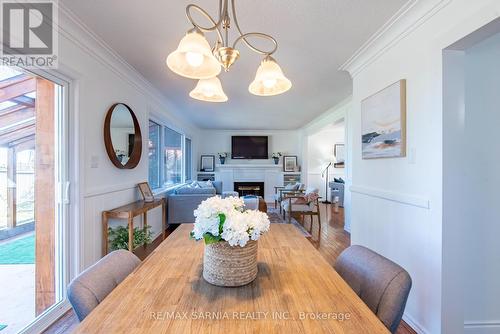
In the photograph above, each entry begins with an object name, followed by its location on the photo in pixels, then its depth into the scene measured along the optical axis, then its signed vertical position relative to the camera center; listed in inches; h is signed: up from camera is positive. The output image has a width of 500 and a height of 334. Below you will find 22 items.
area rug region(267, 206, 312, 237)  163.8 -42.8
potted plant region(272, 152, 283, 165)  291.8 +12.6
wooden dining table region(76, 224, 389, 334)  26.6 -17.8
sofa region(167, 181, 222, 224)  160.9 -25.7
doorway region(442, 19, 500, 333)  57.9 -5.5
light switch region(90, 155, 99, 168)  85.9 +2.3
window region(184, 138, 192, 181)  241.4 +8.5
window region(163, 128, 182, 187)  179.6 +7.6
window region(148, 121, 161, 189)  148.7 +8.7
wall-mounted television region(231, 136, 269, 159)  289.9 +24.3
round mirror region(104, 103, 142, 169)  95.7 +13.8
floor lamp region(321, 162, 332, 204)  288.6 -17.6
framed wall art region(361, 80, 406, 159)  72.7 +14.8
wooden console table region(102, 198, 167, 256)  91.4 -19.5
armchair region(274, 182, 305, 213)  200.5 -21.4
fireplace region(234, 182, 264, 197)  291.6 -26.0
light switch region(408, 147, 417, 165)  68.0 +3.0
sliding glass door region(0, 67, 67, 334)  60.6 -8.3
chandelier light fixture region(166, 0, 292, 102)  38.6 +19.5
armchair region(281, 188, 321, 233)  165.9 -26.6
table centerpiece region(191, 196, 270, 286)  33.2 -10.2
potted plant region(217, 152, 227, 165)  288.8 +12.1
